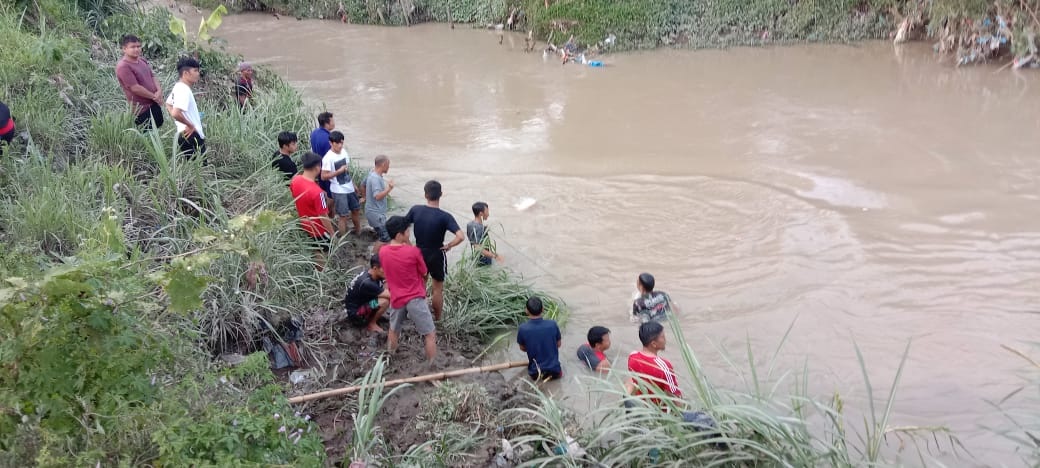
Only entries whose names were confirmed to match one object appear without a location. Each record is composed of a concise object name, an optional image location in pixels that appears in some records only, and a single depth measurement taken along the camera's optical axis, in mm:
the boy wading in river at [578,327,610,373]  5699
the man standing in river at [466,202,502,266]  6972
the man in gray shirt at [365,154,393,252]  7352
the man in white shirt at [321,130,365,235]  7367
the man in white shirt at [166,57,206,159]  6910
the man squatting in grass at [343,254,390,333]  5797
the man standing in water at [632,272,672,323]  6133
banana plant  9820
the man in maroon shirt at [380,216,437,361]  5402
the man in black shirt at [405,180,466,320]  6004
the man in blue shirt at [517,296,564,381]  5434
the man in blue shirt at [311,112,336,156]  7824
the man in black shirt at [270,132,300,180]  7203
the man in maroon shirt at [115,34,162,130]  7309
